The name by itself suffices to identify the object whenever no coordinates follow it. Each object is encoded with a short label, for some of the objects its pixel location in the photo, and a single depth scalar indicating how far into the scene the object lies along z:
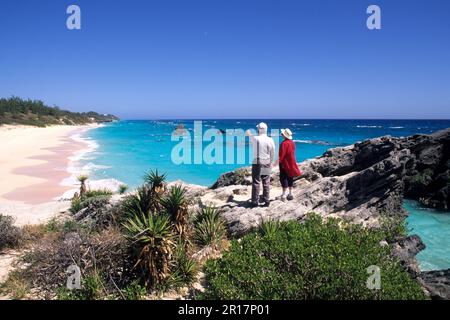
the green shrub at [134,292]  6.07
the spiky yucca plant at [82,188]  15.44
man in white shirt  8.98
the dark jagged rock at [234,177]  15.00
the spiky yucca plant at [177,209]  7.90
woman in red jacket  9.62
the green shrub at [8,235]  9.00
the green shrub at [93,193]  15.11
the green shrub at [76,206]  13.15
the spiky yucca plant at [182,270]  6.67
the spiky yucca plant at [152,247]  6.25
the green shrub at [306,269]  5.57
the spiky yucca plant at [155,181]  9.23
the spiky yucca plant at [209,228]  8.43
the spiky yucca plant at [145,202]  8.91
